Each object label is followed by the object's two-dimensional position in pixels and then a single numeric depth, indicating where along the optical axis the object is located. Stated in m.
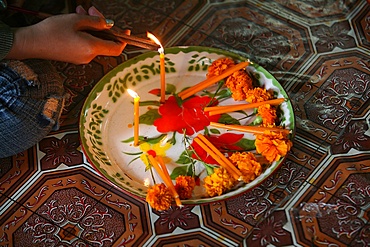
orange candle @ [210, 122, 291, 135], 1.26
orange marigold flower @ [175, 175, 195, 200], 1.21
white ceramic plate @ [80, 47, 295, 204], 1.25
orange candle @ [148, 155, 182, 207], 1.20
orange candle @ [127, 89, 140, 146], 1.25
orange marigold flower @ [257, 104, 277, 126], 1.28
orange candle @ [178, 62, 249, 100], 1.34
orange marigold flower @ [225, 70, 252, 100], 1.32
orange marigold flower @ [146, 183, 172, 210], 1.19
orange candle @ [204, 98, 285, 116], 1.30
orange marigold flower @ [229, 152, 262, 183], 1.22
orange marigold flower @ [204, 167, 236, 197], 1.20
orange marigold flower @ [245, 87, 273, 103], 1.31
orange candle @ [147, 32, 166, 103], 1.28
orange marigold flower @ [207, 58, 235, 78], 1.35
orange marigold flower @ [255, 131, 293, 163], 1.23
